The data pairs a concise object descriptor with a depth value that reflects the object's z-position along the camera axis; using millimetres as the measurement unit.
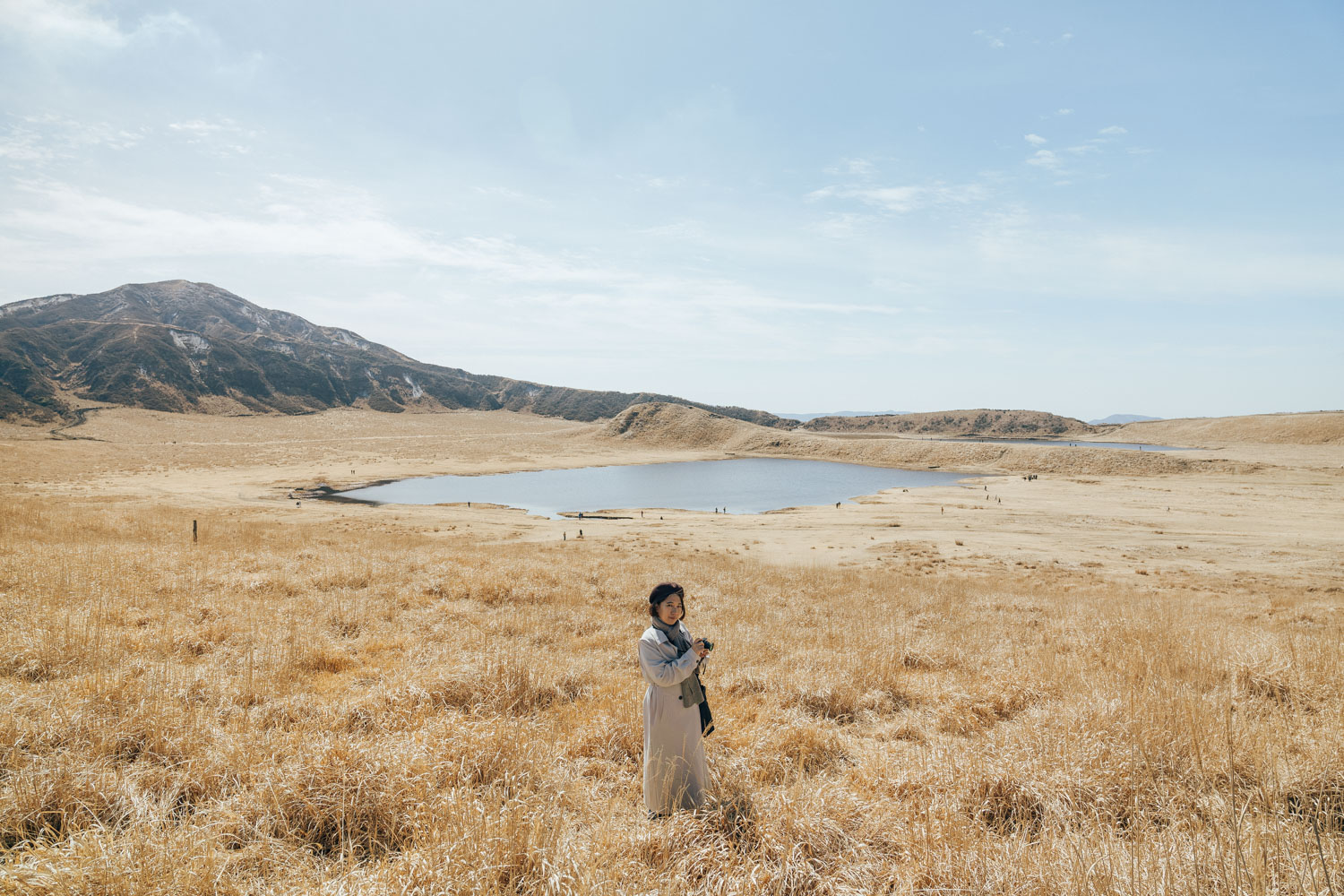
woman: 4168
